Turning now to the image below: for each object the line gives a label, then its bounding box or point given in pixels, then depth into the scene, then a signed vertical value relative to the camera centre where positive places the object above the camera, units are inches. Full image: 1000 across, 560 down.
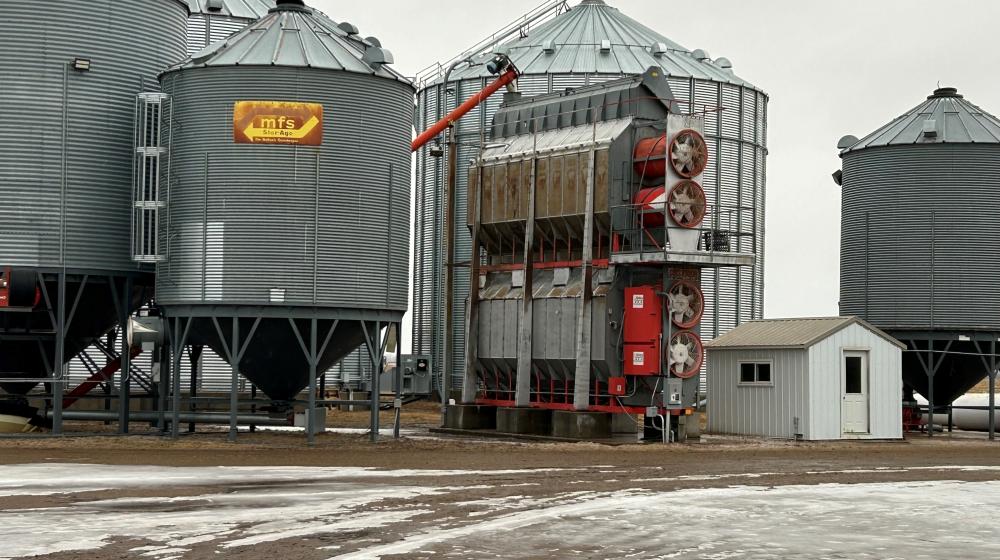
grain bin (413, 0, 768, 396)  2618.1 +469.9
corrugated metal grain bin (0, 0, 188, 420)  1704.0 +240.8
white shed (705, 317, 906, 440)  1827.0 -4.8
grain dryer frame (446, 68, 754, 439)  1734.7 +148.0
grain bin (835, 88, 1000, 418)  2098.9 +202.1
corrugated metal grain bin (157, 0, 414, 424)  1670.8 +196.7
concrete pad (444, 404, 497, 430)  1991.9 -60.6
